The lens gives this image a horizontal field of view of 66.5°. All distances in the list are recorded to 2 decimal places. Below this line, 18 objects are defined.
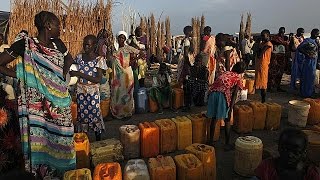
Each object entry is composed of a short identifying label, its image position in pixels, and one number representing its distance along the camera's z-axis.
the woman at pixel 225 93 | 3.69
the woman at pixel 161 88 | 5.40
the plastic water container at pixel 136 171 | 2.63
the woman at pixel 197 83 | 5.28
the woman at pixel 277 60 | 6.63
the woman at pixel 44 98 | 2.28
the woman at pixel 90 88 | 3.46
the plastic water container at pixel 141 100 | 5.35
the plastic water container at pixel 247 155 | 3.15
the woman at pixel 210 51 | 5.65
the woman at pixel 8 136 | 2.58
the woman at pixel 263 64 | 5.57
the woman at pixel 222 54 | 4.43
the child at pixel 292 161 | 1.68
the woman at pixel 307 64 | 6.02
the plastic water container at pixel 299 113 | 4.53
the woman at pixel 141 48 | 6.33
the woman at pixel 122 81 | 4.93
